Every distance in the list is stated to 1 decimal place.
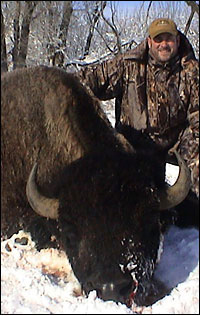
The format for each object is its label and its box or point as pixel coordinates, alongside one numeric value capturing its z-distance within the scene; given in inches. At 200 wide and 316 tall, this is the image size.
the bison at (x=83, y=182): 154.5
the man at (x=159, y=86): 210.4
